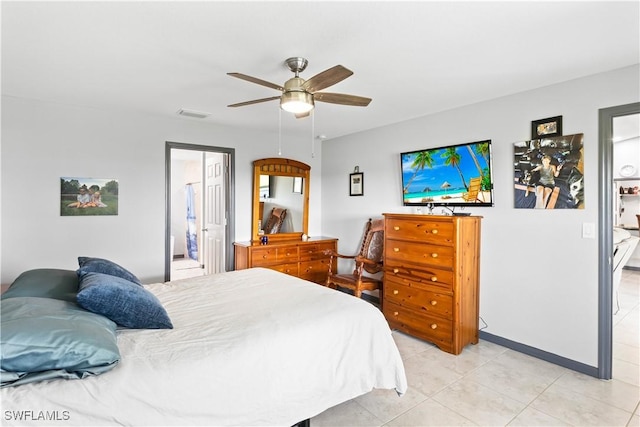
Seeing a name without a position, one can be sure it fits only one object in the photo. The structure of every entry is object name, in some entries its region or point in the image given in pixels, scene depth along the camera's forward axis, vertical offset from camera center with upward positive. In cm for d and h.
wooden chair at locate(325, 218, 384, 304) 401 -61
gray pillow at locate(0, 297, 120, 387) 119 -52
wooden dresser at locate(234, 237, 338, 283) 436 -64
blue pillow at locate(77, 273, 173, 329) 162 -48
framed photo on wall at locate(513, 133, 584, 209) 277 +35
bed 124 -72
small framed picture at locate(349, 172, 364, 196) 481 +42
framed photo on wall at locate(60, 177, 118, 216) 350 +16
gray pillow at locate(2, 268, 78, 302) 178 -43
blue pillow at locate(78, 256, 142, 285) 209 -37
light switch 269 -15
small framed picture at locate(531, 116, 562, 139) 287 +76
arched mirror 476 +19
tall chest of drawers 312 -67
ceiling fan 203 +84
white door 477 -1
